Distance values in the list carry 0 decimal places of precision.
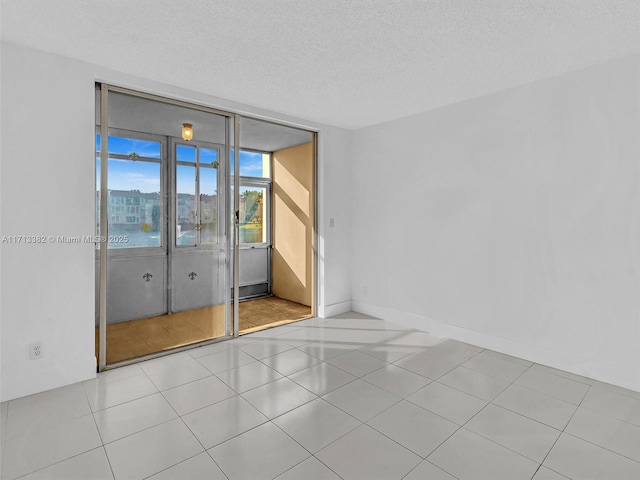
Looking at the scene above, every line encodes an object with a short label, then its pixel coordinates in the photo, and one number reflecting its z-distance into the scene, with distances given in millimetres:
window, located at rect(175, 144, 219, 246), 3479
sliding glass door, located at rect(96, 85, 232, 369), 3066
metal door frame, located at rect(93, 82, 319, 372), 3006
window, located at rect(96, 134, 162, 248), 3086
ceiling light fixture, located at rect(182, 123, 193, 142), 3475
